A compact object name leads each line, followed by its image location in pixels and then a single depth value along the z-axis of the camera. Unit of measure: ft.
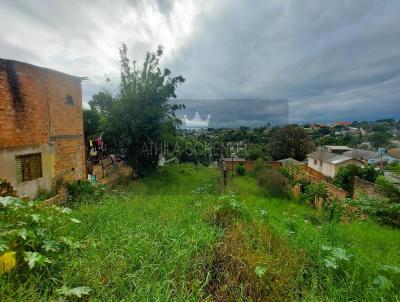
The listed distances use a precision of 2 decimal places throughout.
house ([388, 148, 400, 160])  84.99
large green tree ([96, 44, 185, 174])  33.91
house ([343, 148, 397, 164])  79.66
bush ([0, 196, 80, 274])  4.98
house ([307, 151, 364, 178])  68.23
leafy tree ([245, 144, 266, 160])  80.33
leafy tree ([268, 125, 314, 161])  91.56
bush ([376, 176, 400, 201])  19.57
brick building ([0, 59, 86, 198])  14.17
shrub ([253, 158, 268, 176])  53.47
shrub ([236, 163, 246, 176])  55.47
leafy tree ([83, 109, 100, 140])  53.62
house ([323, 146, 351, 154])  101.86
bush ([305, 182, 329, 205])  26.68
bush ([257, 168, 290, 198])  33.32
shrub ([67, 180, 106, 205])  17.90
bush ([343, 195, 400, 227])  15.84
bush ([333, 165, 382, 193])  41.78
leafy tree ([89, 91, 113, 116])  37.37
